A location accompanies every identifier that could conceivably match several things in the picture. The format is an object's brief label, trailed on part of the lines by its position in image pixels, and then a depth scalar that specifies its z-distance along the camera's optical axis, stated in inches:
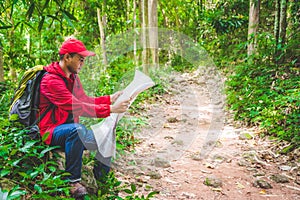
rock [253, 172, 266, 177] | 140.1
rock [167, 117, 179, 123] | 229.8
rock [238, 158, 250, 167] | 151.5
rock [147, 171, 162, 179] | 137.1
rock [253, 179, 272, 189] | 128.6
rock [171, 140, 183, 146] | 187.6
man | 87.0
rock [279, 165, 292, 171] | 145.1
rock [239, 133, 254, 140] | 187.0
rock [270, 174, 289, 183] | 133.8
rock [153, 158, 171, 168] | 151.1
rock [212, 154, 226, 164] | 157.8
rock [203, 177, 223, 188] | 129.6
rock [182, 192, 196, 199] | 121.4
